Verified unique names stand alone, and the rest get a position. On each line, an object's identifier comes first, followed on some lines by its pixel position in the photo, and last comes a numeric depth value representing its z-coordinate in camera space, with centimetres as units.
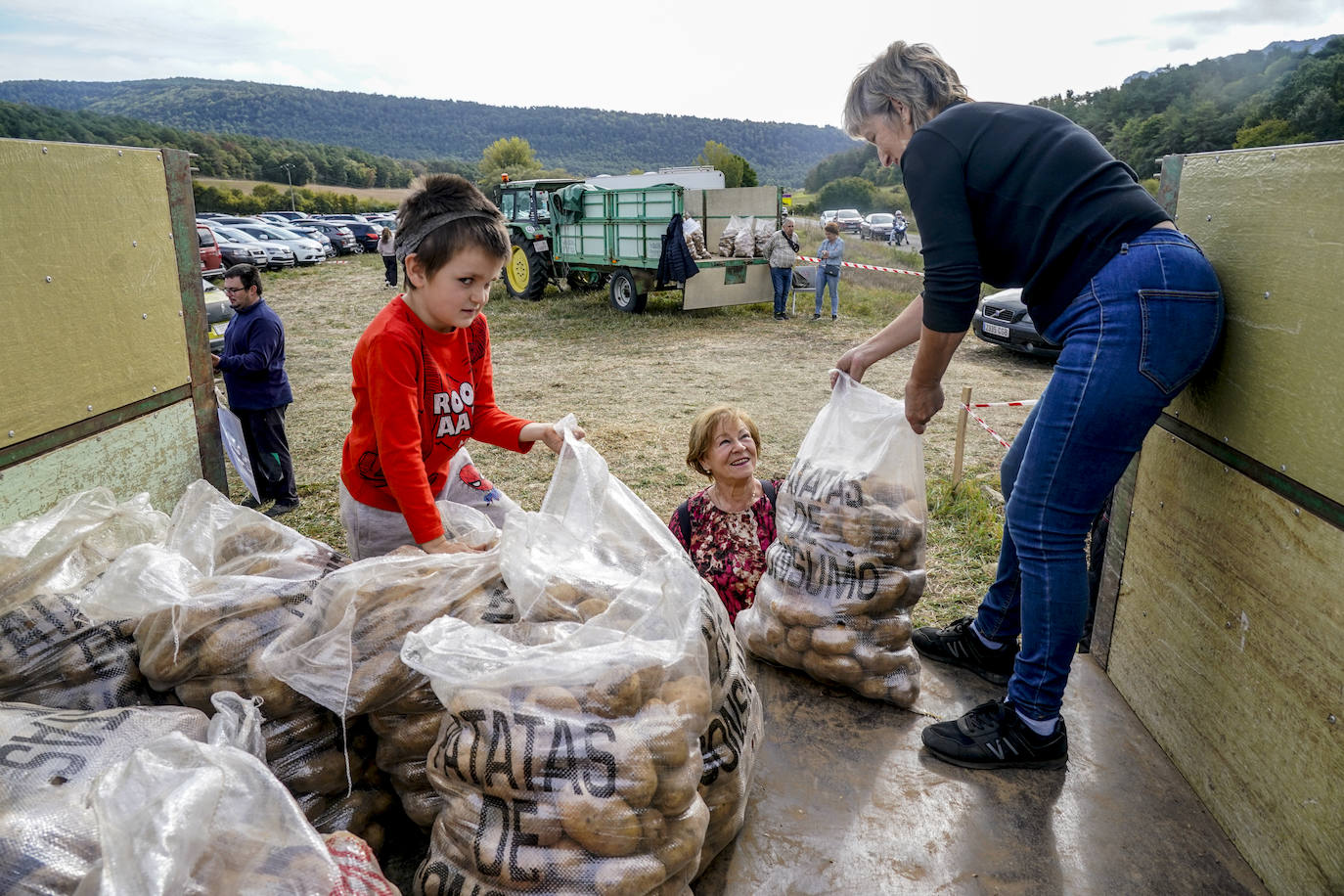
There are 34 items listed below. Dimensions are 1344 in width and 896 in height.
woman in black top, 160
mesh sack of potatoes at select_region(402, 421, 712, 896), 118
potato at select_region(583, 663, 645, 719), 126
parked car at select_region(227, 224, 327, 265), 2397
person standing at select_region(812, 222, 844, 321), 1143
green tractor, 1330
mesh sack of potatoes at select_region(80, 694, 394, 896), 90
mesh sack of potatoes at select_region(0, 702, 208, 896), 90
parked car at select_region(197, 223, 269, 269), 1814
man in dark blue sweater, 445
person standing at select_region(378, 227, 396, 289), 1384
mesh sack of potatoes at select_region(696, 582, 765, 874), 147
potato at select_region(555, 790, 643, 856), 117
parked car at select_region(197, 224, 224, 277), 1280
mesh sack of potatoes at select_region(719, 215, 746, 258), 1177
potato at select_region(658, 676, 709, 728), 132
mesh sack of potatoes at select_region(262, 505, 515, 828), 139
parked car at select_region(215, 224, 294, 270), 2216
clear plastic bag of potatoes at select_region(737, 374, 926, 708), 208
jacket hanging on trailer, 1104
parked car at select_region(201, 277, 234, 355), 868
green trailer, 1155
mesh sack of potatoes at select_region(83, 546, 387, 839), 141
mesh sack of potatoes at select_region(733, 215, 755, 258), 1177
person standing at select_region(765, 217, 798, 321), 1148
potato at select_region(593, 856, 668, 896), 117
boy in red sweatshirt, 184
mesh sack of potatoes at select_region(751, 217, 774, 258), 1190
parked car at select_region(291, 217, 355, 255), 2802
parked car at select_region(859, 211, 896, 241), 4094
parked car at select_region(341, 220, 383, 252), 2934
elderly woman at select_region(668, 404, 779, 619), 263
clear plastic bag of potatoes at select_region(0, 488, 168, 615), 149
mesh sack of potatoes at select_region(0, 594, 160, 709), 135
